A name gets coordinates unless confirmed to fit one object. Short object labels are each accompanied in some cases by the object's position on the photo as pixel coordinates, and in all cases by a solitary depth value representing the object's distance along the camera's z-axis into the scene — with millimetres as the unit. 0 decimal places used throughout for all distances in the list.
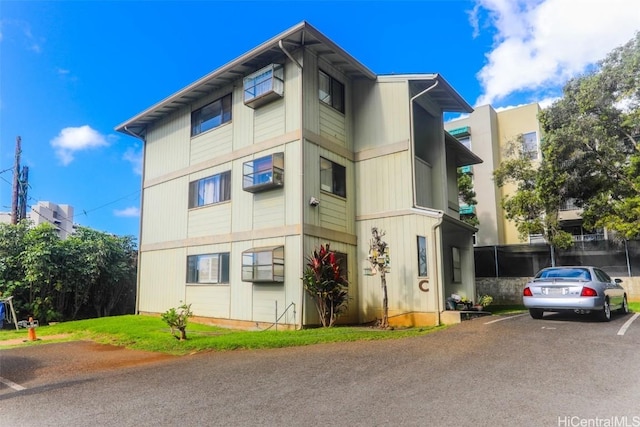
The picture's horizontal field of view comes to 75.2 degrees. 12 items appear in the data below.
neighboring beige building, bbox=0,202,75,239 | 34122
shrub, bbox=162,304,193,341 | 9875
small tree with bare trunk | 10969
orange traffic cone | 11809
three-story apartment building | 11977
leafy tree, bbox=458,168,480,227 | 26536
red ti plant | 11109
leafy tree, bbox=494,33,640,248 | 16578
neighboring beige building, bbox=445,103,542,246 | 29438
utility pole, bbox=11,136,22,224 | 19984
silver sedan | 9164
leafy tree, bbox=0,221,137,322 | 15984
